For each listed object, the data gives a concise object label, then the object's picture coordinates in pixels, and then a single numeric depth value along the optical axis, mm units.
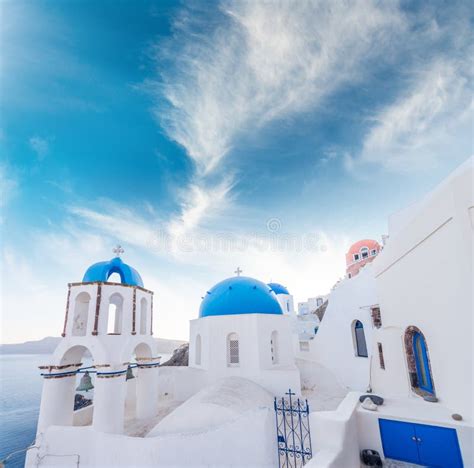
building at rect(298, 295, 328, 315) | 45828
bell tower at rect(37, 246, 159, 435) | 9000
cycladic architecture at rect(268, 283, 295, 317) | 28297
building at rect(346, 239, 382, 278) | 26453
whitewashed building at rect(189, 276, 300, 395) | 12547
